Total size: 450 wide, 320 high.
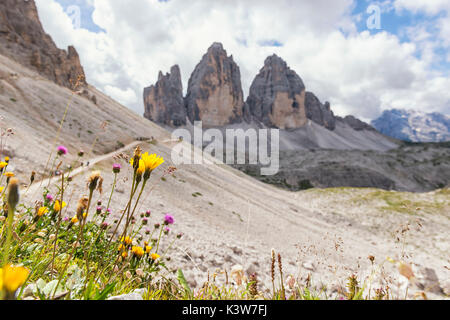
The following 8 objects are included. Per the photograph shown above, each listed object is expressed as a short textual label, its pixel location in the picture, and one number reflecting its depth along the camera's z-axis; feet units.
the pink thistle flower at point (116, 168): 9.43
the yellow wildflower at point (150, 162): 6.46
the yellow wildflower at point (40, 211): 9.03
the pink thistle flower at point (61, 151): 10.54
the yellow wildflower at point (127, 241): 11.15
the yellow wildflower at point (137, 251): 10.40
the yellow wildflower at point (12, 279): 3.36
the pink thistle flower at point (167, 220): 14.85
